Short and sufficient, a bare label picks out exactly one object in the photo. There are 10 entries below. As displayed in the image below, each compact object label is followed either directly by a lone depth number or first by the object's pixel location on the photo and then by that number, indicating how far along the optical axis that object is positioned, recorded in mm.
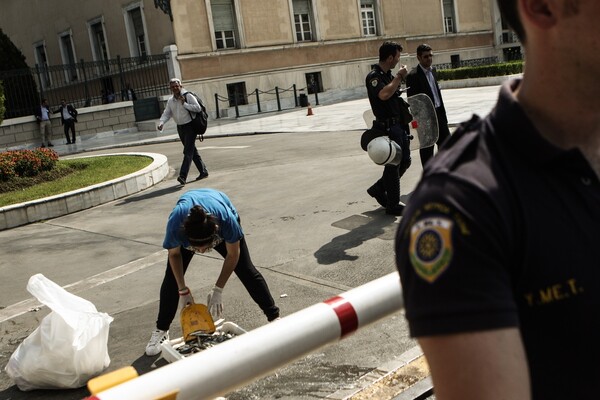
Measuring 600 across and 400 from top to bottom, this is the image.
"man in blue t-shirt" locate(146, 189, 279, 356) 4059
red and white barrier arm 2043
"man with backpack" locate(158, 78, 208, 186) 11312
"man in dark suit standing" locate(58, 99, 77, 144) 23438
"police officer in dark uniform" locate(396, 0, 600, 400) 946
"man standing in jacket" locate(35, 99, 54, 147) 23688
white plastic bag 4066
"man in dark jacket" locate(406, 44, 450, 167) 7848
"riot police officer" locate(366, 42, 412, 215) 7297
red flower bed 11969
